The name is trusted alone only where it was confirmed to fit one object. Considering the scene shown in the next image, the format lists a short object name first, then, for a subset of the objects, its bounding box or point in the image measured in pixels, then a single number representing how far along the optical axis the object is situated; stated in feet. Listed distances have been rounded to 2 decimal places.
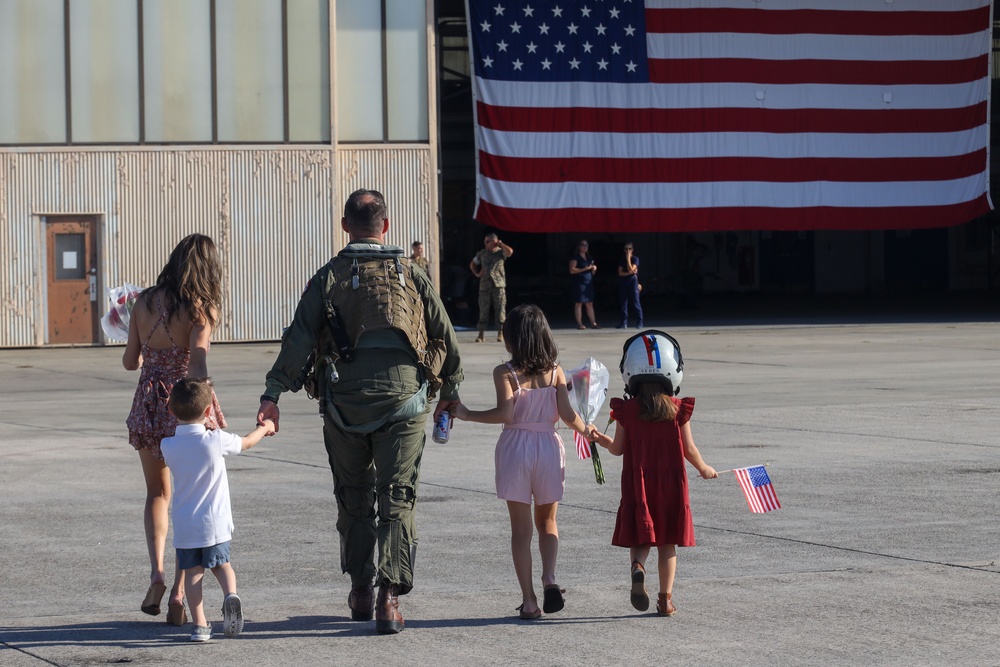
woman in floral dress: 42.77
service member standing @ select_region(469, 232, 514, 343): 167.19
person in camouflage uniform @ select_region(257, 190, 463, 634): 40.32
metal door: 171.88
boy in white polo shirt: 39.17
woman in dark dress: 187.71
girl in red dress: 41.54
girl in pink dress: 42.00
